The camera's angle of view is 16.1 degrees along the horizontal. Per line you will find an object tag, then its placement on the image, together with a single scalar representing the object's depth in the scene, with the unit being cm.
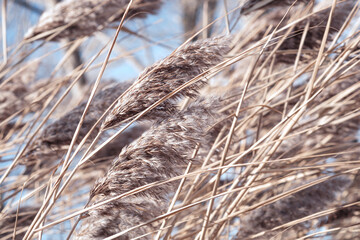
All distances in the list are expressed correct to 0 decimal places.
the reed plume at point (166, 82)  173
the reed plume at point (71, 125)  196
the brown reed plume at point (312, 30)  198
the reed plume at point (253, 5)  193
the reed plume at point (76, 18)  214
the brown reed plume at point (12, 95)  231
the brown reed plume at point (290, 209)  194
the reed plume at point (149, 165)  171
